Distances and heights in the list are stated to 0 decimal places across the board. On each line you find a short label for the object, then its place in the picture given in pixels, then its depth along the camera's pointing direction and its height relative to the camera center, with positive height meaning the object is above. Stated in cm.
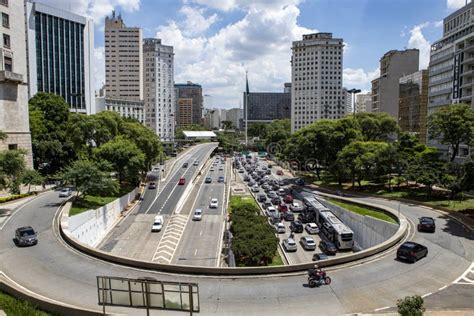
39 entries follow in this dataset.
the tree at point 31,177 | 4409 -477
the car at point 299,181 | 7601 -860
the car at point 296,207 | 5982 -1099
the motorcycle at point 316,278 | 2134 -799
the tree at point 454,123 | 5238 +266
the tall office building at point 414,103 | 9463 +1055
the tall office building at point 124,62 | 18800 +3982
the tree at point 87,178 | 4491 -492
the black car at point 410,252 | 2591 -787
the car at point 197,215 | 5648 -1167
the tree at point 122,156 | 5806 -275
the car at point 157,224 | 5095 -1197
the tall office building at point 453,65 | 6594 +1468
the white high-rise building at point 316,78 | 18275 +3167
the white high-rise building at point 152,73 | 19712 +3562
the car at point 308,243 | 4301 -1212
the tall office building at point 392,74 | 12031 +2212
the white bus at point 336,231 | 4250 -1089
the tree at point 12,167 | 4088 -329
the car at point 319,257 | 3608 -1148
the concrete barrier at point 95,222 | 3972 -1032
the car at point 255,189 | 7601 -1019
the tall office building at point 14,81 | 5056 +796
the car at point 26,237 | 2983 -807
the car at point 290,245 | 4238 -1216
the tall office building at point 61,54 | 11125 +2733
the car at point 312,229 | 4975 -1197
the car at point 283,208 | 5959 -1105
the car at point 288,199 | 6494 -1044
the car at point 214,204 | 6384 -1118
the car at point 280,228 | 4978 -1193
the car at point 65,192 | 5092 -759
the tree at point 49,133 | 6512 +102
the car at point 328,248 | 4116 -1218
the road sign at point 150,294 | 1541 -661
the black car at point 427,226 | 3462 -795
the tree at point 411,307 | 1539 -697
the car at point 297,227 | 5019 -1194
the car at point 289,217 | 5500 -1146
